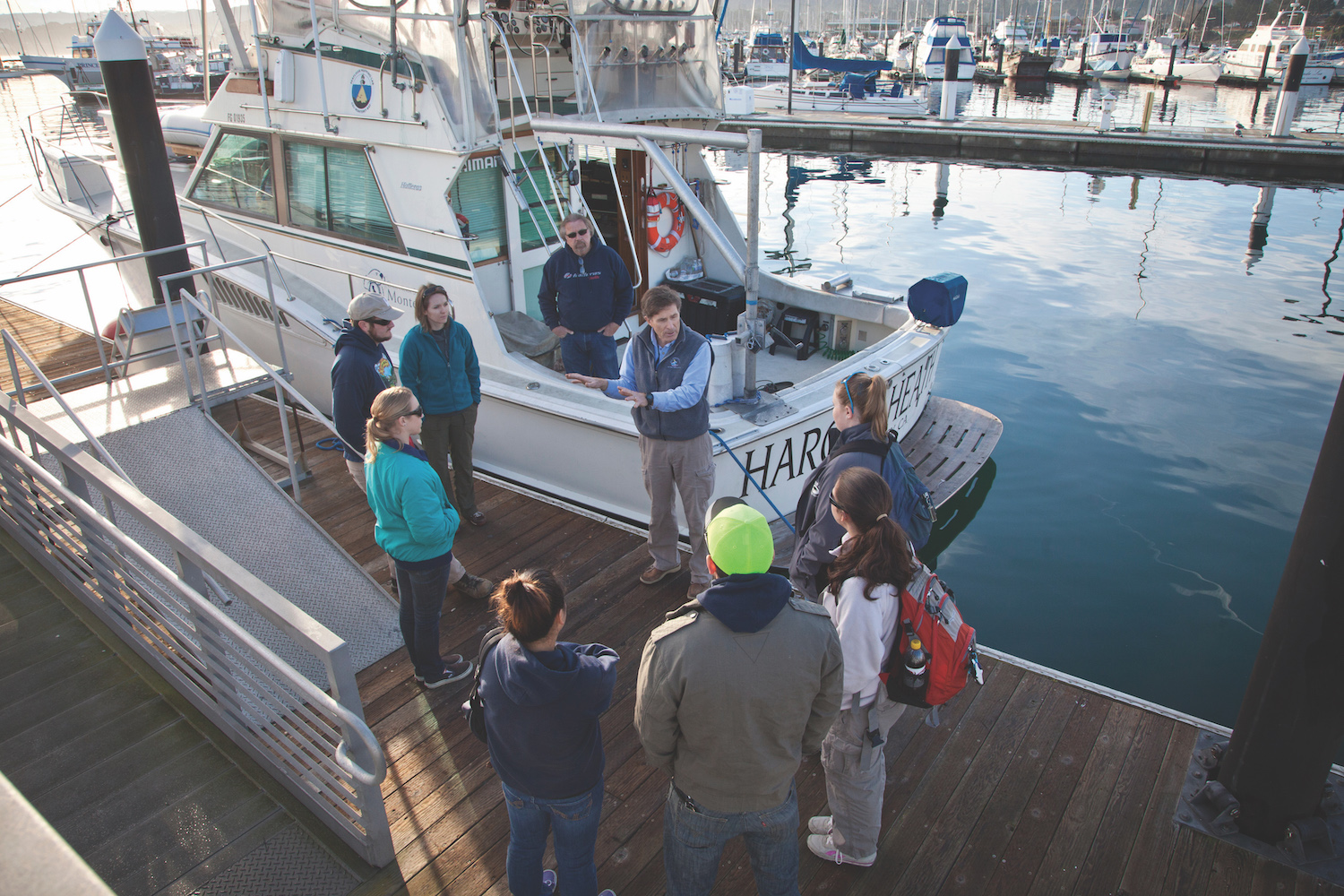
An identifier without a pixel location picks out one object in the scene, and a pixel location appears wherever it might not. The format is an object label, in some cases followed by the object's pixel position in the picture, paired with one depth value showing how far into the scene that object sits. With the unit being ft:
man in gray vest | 13.58
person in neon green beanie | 6.85
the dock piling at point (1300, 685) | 8.80
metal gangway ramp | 8.77
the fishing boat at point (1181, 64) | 146.72
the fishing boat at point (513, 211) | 18.63
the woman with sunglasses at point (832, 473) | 9.95
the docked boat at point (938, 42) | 130.82
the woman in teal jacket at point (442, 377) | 14.74
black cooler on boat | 24.25
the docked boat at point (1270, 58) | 130.93
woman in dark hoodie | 7.17
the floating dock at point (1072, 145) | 69.05
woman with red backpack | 8.31
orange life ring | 24.20
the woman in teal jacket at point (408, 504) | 10.36
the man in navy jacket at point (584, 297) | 18.38
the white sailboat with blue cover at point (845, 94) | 103.09
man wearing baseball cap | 13.75
